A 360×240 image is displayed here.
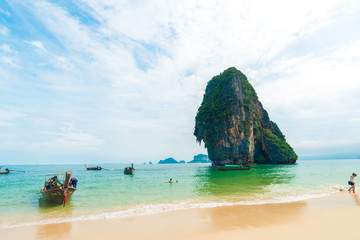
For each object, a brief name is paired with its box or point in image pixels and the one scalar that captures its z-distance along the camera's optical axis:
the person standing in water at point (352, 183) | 13.77
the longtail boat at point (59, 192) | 12.58
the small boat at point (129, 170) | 43.46
